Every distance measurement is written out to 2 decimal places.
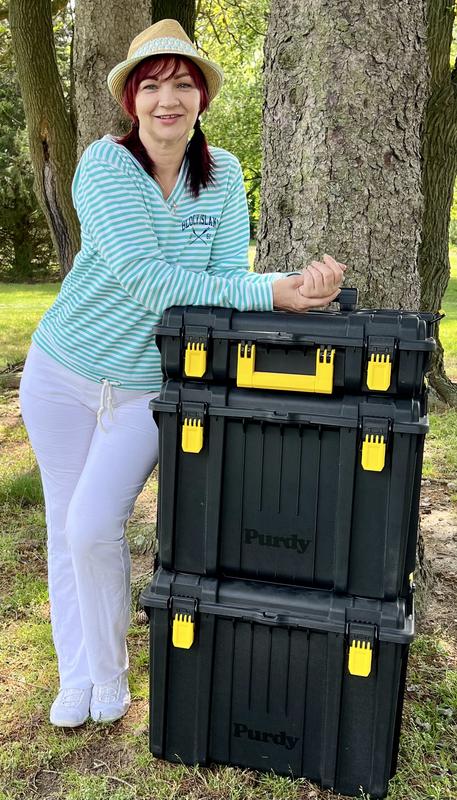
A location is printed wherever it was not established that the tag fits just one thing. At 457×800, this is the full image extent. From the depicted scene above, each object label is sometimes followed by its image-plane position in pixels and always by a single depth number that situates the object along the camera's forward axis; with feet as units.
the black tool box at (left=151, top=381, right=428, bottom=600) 7.12
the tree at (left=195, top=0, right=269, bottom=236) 67.26
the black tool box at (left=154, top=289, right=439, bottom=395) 6.97
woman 7.57
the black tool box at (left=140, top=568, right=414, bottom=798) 7.53
